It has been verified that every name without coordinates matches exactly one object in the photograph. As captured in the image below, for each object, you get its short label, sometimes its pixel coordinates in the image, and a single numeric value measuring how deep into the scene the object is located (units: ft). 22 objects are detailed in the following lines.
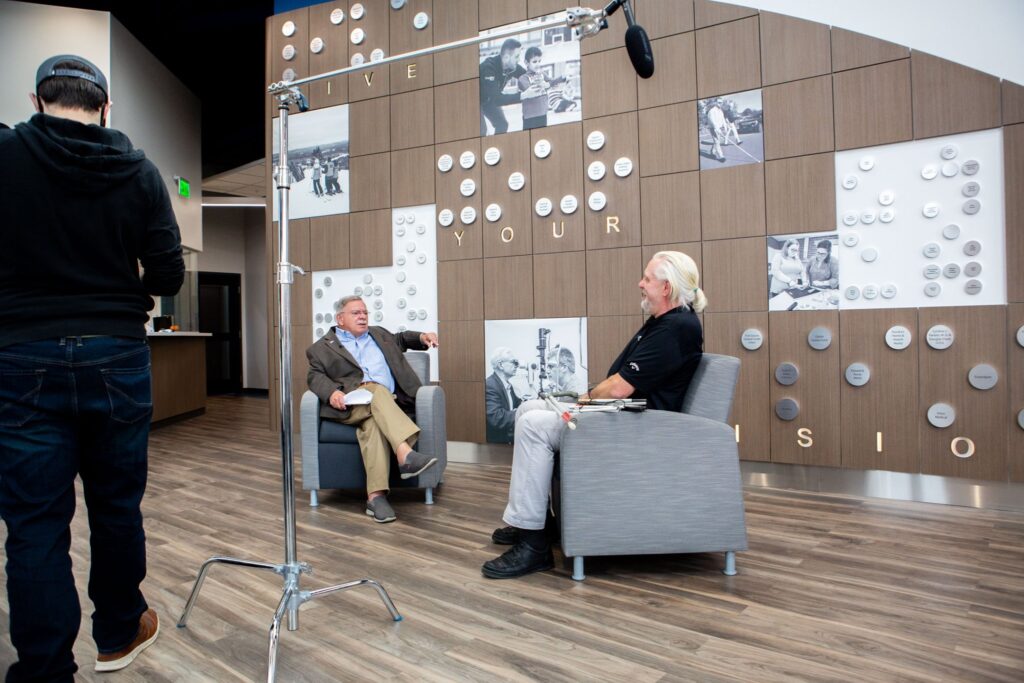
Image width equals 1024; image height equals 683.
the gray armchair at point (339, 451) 11.12
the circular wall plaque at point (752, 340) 12.32
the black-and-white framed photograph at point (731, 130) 12.35
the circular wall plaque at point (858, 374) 11.48
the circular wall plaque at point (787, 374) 12.06
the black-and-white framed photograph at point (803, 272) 11.79
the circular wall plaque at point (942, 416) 10.82
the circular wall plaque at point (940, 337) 10.82
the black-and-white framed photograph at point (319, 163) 16.75
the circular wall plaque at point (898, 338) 11.14
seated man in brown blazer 10.53
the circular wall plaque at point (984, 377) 10.54
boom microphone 6.24
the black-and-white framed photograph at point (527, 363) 14.03
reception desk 22.07
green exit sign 26.00
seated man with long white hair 7.68
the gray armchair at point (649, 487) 7.42
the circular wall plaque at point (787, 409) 12.05
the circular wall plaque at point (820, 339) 11.78
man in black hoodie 4.31
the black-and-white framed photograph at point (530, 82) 14.14
